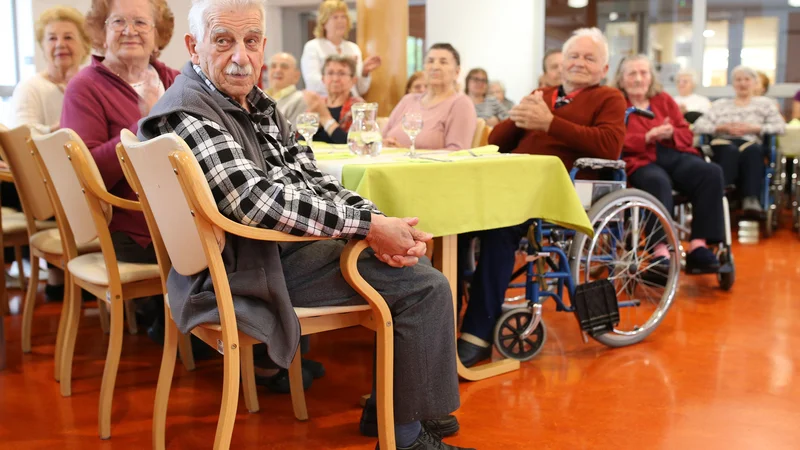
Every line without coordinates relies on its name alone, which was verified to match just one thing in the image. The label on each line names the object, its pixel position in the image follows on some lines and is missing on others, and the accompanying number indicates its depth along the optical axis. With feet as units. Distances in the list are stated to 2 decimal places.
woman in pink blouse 11.75
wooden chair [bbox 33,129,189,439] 6.82
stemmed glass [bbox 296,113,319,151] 9.04
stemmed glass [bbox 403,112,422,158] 8.89
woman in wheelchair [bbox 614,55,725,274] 12.11
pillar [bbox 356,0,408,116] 14.96
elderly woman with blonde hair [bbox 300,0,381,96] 16.62
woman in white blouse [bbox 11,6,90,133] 12.79
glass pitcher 8.49
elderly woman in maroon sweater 7.66
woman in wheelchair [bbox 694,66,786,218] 18.83
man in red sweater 8.50
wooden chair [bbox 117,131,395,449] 5.14
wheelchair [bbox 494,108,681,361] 8.71
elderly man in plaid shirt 5.46
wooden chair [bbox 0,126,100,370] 8.60
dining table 7.02
